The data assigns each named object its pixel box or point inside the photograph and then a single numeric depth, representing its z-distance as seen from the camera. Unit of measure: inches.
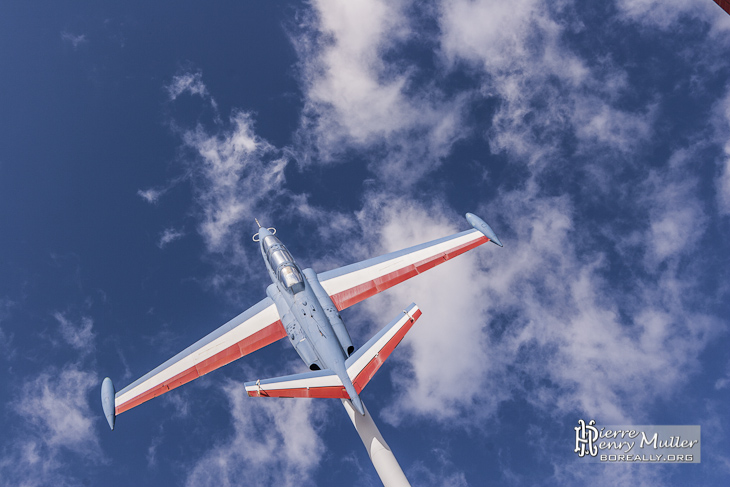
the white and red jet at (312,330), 1699.1
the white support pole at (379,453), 1706.4
